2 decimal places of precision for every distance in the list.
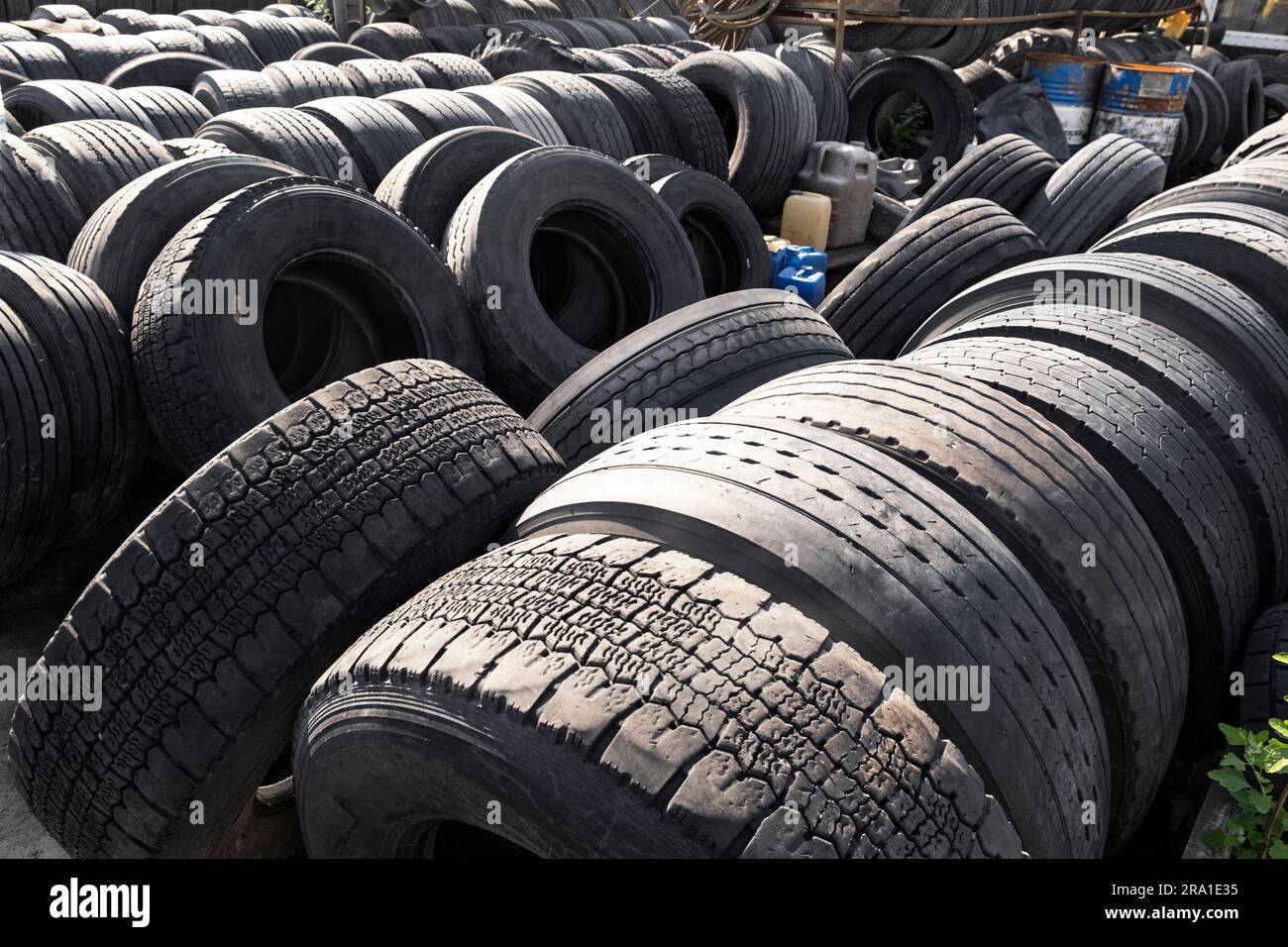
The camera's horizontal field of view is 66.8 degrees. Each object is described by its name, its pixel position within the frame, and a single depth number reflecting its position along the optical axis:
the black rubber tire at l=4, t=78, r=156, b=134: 6.87
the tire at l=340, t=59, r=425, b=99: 8.83
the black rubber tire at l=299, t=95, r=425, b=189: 6.31
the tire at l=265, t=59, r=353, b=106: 8.24
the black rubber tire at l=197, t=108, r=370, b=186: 5.93
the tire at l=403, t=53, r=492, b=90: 9.66
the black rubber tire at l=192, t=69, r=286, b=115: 8.01
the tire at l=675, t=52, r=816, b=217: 8.64
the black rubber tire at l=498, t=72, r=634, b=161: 7.64
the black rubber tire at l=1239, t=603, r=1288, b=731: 2.90
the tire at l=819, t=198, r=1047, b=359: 5.14
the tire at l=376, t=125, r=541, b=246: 5.29
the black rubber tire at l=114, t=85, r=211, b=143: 6.95
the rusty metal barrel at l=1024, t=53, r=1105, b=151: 11.16
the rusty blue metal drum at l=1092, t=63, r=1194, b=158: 10.93
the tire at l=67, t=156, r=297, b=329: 4.31
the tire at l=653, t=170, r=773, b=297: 6.38
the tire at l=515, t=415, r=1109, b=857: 1.97
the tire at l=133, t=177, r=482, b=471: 3.81
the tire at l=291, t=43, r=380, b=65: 11.07
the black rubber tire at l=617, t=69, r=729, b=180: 8.19
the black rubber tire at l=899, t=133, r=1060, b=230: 6.72
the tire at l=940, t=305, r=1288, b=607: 3.19
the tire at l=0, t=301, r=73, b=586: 3.60
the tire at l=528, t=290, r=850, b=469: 3.49
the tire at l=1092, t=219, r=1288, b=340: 4.09
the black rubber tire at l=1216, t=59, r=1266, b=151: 13.65
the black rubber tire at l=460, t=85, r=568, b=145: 7.12
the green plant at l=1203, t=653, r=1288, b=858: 2.58
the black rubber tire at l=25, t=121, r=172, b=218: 5.29
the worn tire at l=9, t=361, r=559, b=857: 2.28
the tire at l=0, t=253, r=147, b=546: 3.82
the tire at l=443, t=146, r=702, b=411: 4.61
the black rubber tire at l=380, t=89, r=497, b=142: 6.78
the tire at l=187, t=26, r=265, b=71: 11.85
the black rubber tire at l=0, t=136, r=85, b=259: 4.95
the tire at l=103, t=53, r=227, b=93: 9.24
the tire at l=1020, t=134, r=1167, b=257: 6.49
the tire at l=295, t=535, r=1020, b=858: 1.59
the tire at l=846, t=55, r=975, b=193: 11.16
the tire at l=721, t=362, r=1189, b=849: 2.38
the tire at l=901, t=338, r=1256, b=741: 2.86
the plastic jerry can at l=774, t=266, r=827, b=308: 7.05
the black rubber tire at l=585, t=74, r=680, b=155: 8.11
